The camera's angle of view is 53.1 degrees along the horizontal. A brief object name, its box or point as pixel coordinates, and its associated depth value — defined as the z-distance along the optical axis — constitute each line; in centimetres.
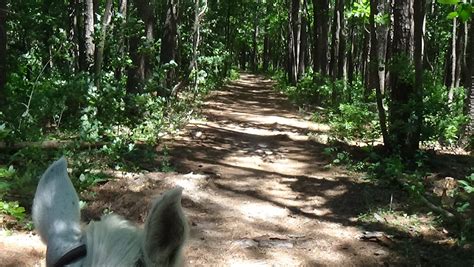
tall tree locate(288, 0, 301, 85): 2317
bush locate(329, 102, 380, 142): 1045
